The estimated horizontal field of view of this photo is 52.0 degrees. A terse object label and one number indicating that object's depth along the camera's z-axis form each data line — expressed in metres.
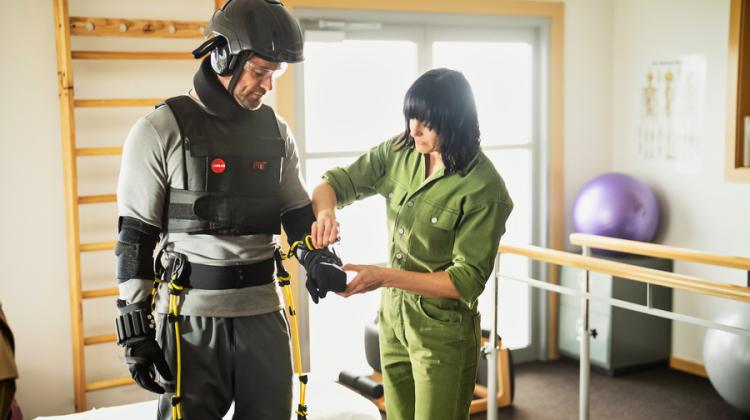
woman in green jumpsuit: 2.00
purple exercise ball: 4.52
